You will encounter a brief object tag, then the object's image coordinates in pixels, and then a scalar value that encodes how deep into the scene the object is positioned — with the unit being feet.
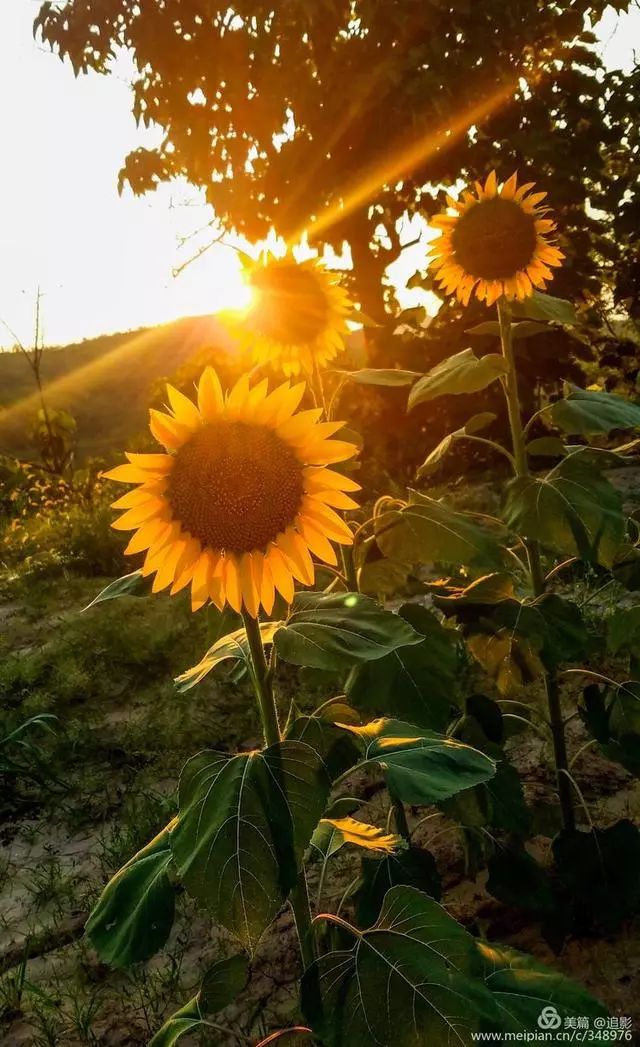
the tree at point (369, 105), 18.45
